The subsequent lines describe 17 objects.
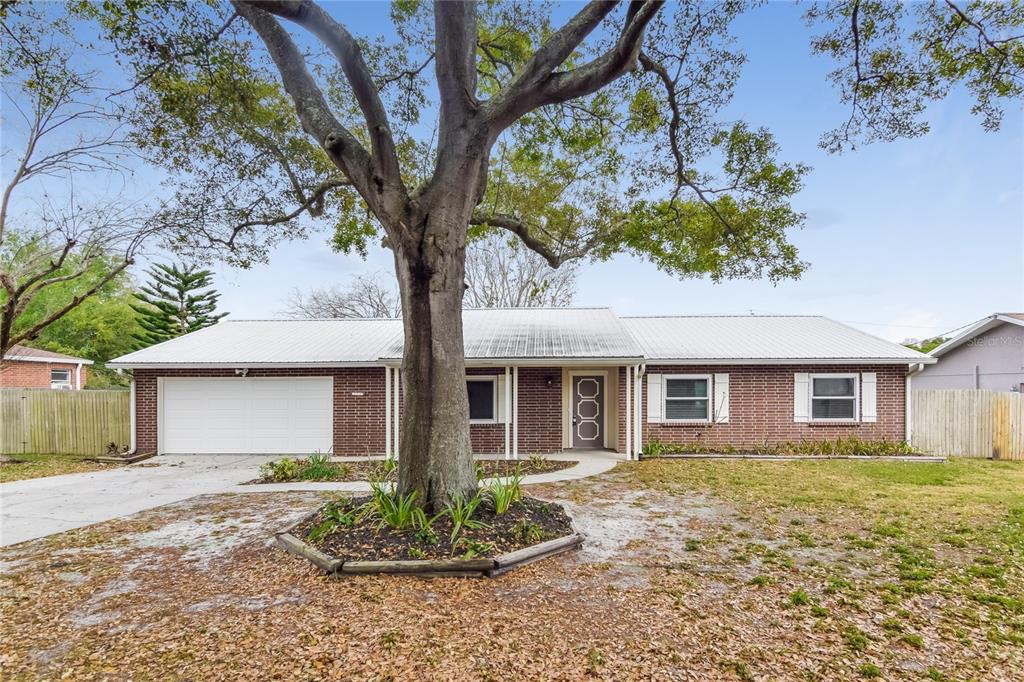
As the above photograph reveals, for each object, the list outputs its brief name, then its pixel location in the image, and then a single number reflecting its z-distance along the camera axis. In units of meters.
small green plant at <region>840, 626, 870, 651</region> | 3.19
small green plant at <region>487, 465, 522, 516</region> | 5.48
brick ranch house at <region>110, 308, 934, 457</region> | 11.81
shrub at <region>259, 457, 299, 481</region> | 9.04
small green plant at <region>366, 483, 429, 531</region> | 5.02
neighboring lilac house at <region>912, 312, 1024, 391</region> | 14.64
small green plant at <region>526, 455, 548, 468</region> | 10.22
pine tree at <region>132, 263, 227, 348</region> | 25.81
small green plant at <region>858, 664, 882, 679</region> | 2.87
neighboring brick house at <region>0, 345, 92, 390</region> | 19.38
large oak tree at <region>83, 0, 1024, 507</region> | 5.46
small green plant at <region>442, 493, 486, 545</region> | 4.89
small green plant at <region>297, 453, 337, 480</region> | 9.04
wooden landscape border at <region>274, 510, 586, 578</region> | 4.29
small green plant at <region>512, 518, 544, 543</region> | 4.93
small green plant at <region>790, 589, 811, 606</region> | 3.81
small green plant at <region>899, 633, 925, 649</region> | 3.21
